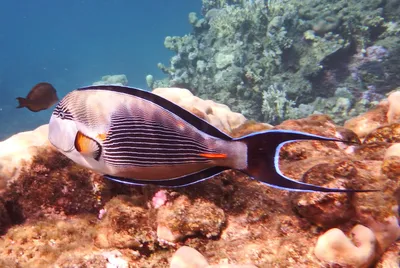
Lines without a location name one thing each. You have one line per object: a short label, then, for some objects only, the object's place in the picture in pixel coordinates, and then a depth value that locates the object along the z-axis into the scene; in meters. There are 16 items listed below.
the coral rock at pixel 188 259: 0.50
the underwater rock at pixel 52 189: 0.63
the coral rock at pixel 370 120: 0.90
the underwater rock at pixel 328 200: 0.53
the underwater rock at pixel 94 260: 0.53
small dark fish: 1.19
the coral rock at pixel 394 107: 0.80
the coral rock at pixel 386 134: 0.73
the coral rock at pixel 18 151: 0.63
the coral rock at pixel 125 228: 0.55
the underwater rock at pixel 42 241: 0.56
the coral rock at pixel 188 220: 0.55
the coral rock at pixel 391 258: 0.52
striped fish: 0.49
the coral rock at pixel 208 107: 0.88
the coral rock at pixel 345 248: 0.50
